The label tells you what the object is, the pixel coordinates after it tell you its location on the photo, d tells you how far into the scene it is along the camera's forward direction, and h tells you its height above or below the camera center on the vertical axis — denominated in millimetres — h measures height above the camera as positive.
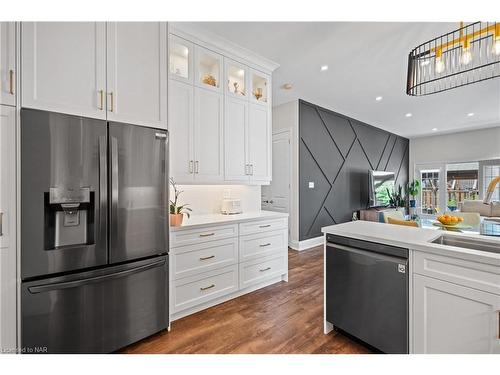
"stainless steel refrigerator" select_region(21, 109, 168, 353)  1353 -316
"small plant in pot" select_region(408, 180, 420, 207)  7248 -119
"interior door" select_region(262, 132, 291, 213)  4375 +147
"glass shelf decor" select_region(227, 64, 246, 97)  2840 +1315
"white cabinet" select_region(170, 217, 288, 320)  2074 -775
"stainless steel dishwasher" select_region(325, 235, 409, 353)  1433 -712
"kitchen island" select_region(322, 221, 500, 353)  1160 -542
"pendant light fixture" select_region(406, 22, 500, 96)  1634 +1012
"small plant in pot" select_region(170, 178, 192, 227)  2059 -262
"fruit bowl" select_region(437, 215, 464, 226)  2573 -379
